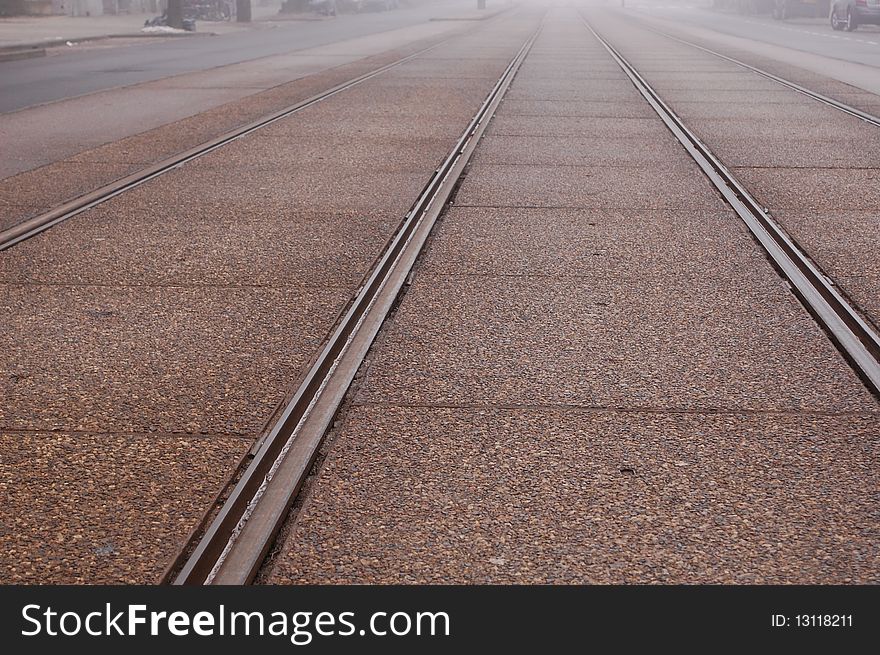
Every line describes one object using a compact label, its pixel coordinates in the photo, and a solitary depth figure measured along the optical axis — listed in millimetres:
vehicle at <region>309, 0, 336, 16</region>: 69875
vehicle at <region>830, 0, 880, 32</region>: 46344
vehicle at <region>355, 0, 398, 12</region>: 83169
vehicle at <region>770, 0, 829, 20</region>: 66625
